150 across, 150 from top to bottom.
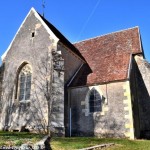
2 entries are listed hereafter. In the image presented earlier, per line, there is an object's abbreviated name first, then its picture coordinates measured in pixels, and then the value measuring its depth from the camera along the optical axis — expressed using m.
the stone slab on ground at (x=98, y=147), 6.25
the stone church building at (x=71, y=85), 10.70
